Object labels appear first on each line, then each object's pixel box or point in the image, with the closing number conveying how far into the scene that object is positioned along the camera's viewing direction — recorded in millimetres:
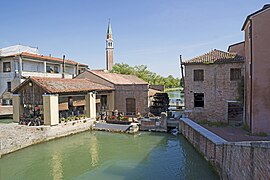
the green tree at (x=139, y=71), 48262
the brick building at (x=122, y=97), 23253
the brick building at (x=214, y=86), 17641
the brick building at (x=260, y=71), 13109
